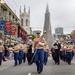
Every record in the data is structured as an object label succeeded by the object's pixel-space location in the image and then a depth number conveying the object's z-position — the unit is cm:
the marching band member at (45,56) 1008
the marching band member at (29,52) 1013
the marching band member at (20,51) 1029
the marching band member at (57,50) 1044
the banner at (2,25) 1914
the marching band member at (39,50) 684
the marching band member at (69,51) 1043
